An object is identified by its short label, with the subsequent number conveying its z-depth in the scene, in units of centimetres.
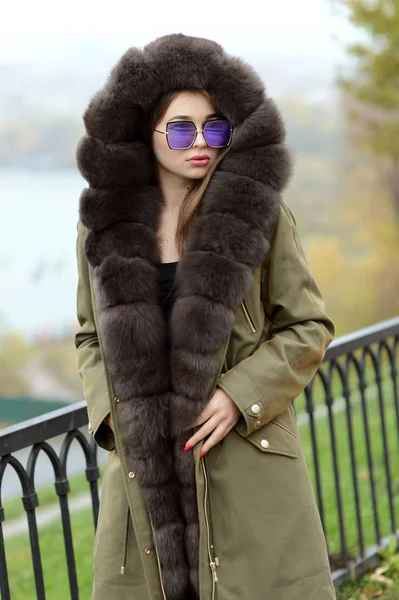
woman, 494
